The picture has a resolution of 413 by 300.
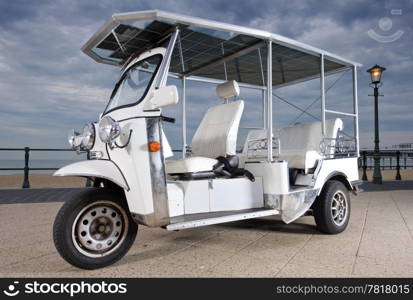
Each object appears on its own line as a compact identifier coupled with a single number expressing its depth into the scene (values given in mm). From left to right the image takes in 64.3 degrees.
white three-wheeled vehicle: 2900
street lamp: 11703
